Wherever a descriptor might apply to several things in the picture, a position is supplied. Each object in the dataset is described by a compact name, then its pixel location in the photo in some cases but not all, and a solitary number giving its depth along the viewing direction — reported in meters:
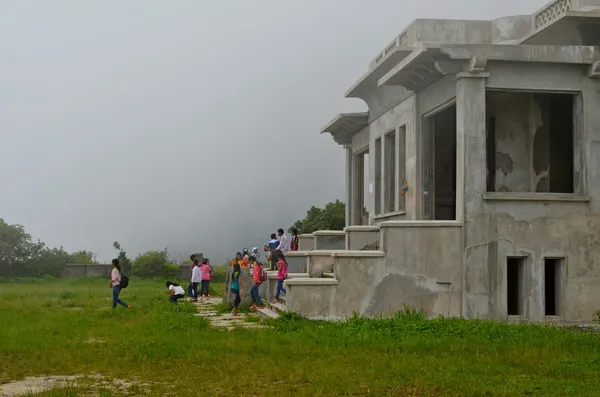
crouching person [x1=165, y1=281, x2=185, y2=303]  25.56
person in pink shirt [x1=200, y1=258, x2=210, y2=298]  31.48
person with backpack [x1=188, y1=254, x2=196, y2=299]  30.20
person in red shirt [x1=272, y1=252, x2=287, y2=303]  22.25
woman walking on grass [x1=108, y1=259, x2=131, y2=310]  23.31
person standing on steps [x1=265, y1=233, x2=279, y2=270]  27.22
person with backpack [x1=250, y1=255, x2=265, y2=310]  22.19
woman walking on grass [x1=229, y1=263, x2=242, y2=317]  22.03
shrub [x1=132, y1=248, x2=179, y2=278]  48.38
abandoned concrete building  19.28
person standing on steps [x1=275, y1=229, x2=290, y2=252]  27.94
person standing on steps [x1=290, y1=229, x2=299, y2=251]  30.59
